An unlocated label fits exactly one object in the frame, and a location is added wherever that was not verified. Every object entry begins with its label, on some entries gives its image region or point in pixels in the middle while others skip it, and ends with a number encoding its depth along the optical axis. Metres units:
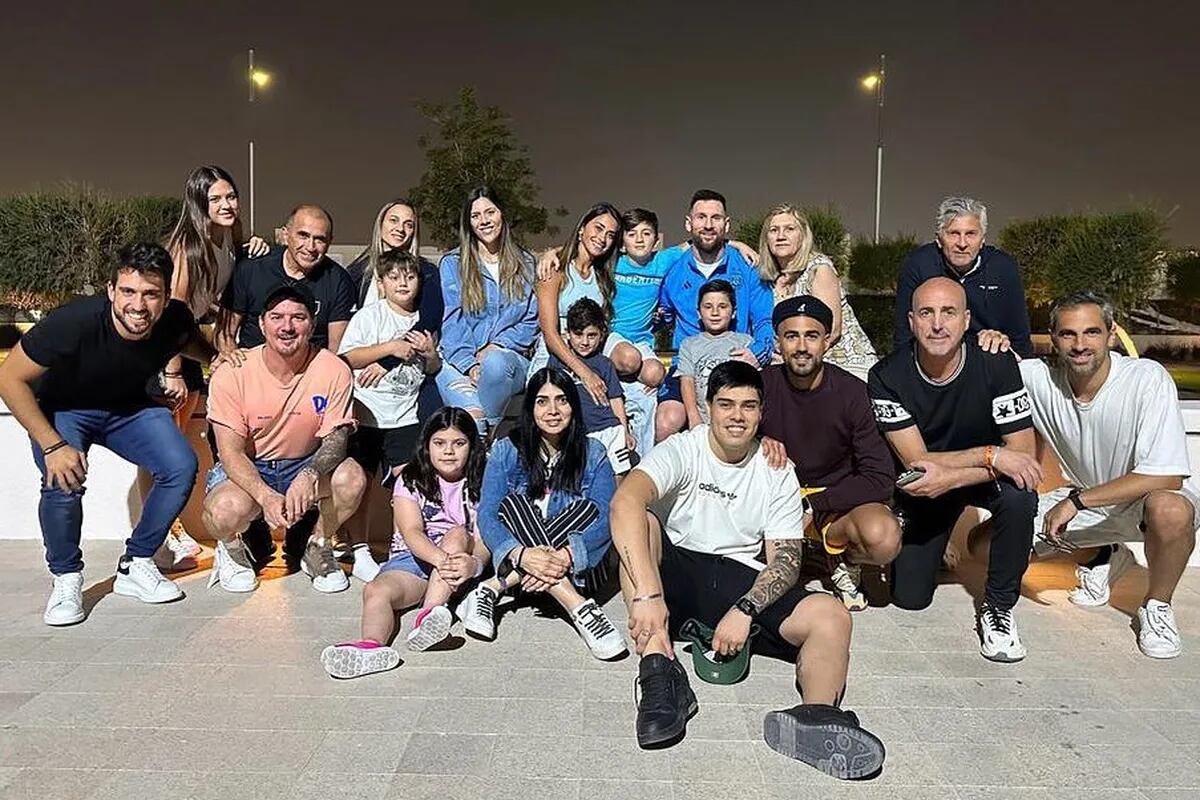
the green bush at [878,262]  22.27
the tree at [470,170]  29.31
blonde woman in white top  5.11
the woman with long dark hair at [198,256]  4.71
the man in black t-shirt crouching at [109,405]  3.97
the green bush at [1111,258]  17.28
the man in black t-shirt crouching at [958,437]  3.82
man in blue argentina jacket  5.20
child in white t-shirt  4.81
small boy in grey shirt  4.88
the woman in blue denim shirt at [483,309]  4.99
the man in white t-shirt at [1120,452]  3.75
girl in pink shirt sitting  3.69
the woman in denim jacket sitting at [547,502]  3.80
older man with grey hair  4.69
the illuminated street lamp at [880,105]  25.03
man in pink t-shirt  4.23
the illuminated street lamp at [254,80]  23.84
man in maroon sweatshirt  3.98
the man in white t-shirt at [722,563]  2.98
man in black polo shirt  4.86
